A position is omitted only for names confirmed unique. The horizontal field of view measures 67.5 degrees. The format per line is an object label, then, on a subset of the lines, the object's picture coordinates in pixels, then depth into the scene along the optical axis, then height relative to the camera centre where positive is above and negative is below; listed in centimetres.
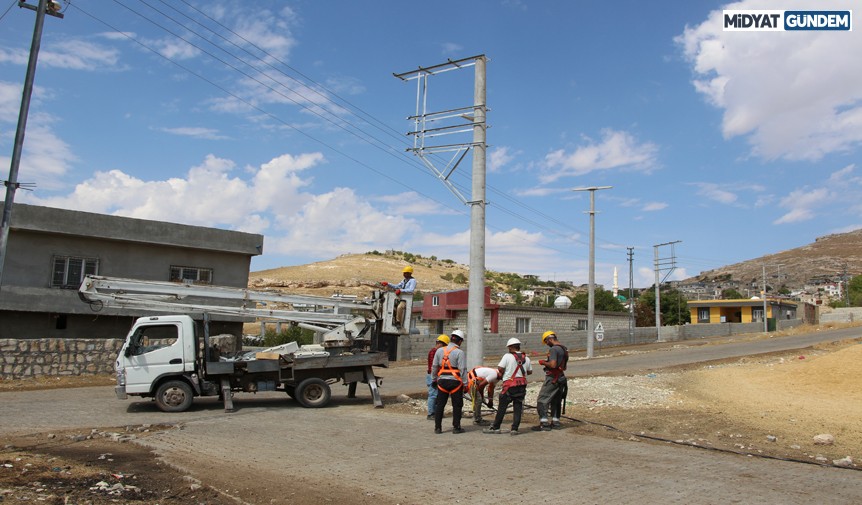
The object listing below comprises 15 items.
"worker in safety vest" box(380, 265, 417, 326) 1546 +89
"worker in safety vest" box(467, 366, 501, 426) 1222 -103
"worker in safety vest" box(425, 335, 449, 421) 1243 -104
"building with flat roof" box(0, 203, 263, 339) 2459 +235
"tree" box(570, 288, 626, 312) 7388 +373
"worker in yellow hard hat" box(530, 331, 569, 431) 1177 -92
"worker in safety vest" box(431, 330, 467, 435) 1148 -94
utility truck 1395 -59
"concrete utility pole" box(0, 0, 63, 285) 1240 +369
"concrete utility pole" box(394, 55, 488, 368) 1419 +279
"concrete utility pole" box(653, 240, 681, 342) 5337 +250
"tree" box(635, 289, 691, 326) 8225 +361
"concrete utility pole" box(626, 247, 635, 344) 5026 +179
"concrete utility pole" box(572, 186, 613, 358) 3538 +207
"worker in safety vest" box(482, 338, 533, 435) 1116 -85
